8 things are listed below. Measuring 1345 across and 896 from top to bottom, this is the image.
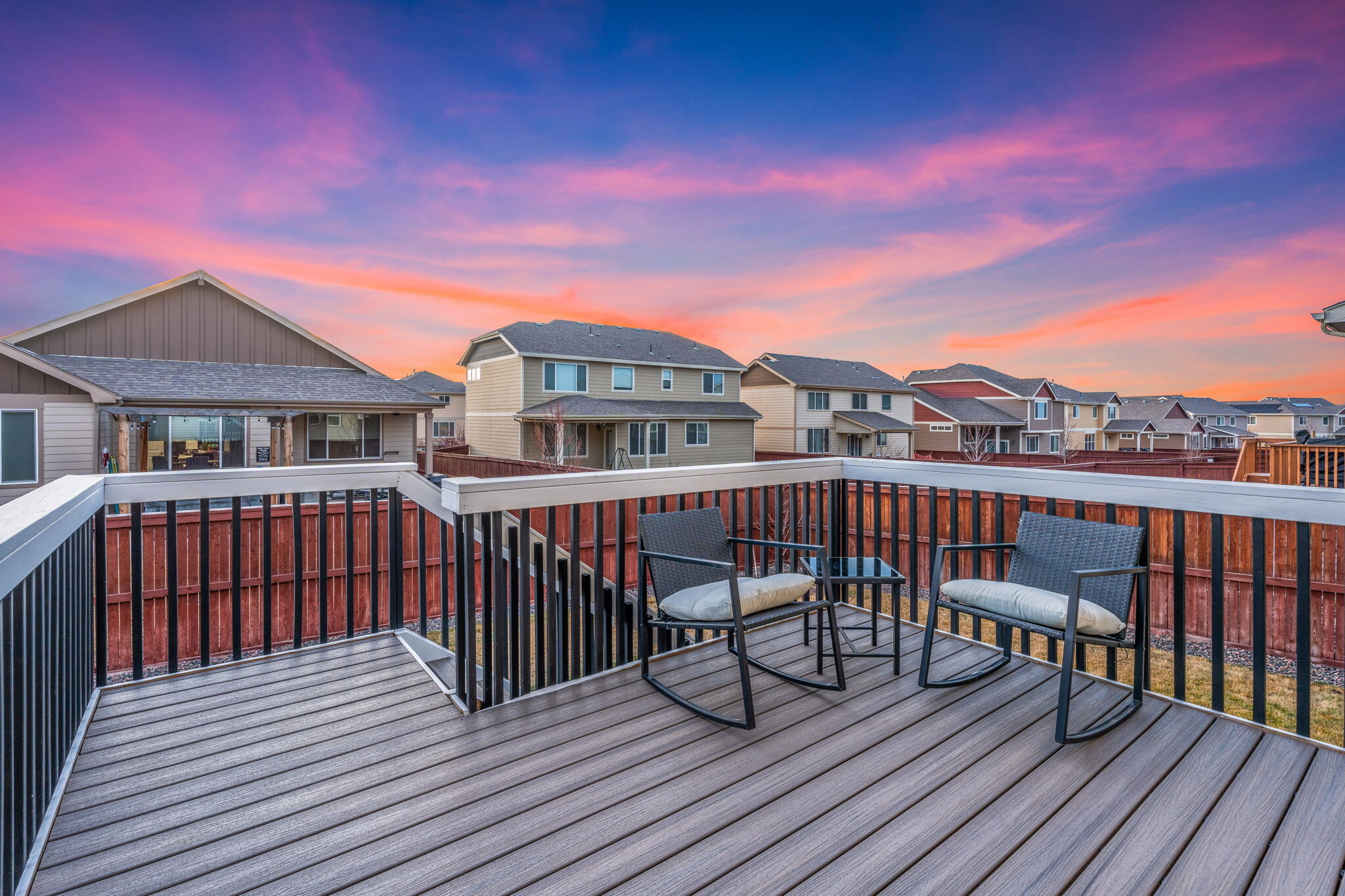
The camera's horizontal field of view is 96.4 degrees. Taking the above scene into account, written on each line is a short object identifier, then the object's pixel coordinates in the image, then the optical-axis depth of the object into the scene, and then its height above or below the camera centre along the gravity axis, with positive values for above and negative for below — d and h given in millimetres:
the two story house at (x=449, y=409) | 33781 +2211
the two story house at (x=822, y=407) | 23891 +1616
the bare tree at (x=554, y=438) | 17516 +280
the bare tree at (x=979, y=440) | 28109 +234
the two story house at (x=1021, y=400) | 30781 +2430
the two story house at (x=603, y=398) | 18422 +1603
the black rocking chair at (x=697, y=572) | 2305 -576
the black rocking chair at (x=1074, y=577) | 2166 -557
